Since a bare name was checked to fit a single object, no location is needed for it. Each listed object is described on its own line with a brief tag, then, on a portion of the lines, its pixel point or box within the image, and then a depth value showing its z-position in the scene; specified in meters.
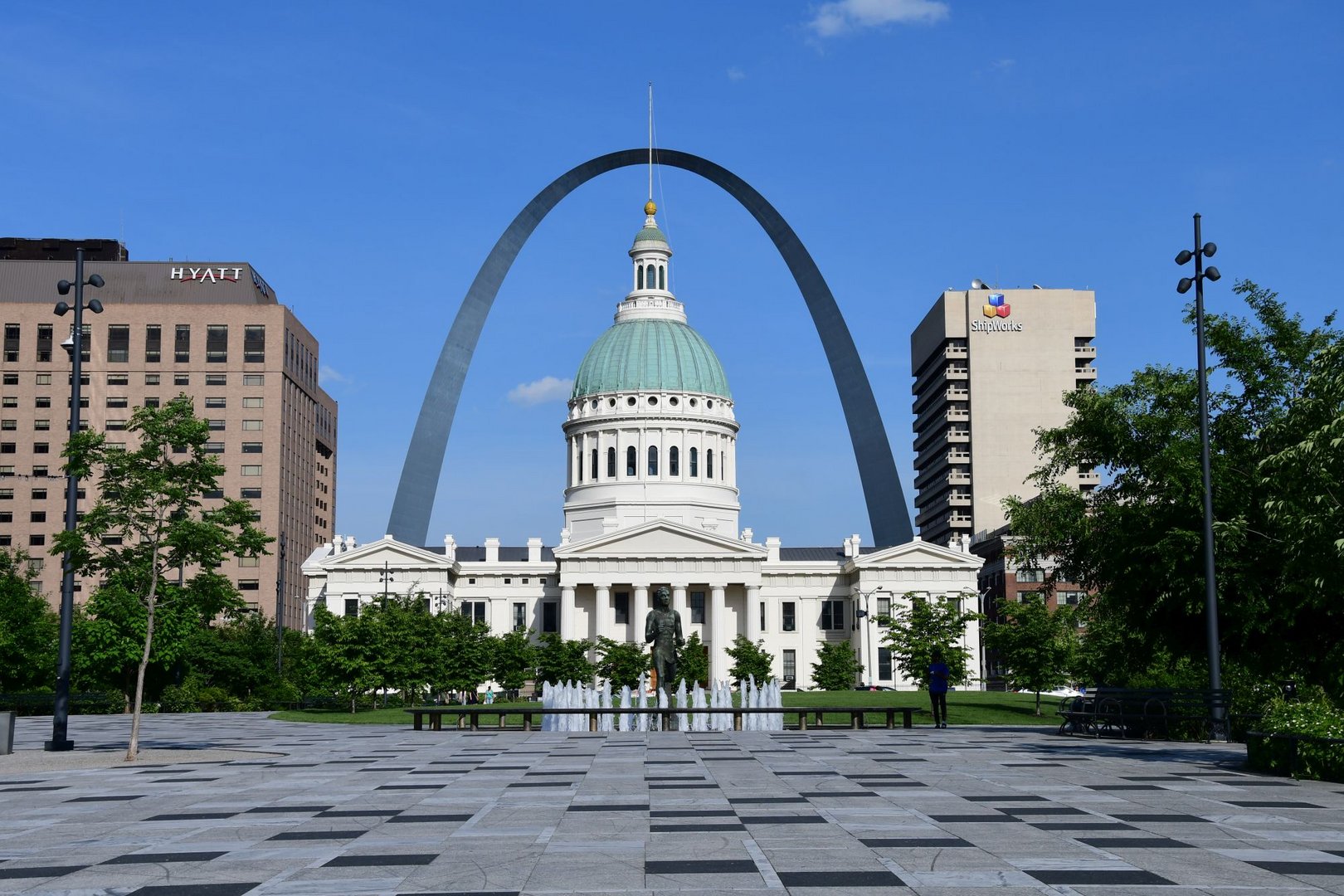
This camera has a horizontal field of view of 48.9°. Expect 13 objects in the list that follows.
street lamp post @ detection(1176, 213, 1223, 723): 33.47
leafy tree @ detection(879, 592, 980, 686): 75.94
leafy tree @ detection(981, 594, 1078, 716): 67.44
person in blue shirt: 45.34
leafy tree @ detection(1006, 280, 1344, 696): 36.88
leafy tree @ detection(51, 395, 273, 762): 33.84
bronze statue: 47.69
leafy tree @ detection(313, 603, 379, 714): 73.56
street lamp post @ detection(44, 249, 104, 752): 35.09
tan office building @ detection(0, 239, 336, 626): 145.62
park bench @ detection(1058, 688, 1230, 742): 34.22
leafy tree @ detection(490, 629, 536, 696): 102.31
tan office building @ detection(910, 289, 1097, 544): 166.88
